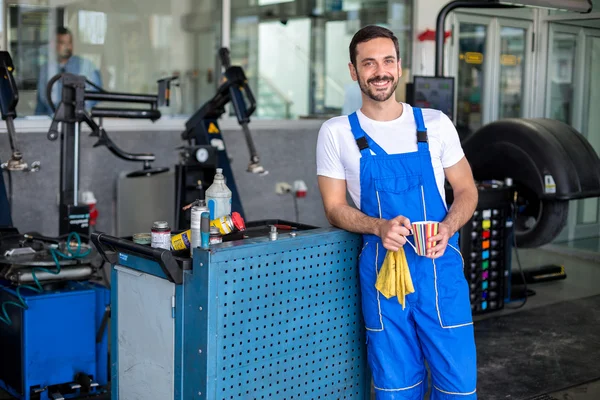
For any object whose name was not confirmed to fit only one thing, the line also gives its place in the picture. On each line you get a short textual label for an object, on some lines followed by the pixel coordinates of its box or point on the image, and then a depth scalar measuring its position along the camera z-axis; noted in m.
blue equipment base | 3.57
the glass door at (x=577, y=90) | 6.43
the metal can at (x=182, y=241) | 2.67
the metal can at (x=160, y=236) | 2.65
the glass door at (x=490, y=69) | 7.52
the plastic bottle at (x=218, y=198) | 2.74
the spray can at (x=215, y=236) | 2.55
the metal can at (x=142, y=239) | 2.76
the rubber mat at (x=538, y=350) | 4.11
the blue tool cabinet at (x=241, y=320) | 2.50
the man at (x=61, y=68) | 5.52
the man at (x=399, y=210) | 2.71
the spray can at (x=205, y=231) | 2.49
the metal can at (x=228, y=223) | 2.67
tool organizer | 5.16
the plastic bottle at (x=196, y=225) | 2.56
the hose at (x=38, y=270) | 3.55
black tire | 5.15
